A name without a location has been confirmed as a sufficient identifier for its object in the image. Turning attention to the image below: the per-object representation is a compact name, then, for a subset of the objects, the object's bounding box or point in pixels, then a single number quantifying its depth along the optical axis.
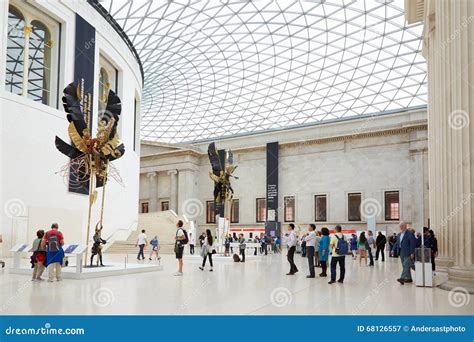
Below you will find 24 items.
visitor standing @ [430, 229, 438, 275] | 14.34
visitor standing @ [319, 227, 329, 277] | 13.81
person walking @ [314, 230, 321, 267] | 18.99
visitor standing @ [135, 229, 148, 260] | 22.77
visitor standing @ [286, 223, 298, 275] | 14.86
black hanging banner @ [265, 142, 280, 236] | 45.16
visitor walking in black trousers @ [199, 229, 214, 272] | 16.17
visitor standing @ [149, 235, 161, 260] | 23.23
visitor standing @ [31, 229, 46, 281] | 12.12
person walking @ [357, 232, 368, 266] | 20.07
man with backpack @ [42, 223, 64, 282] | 11.94
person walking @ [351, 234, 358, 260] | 26.88
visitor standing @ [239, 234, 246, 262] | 22.03
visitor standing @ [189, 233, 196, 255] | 30.36
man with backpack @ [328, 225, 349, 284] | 12.28
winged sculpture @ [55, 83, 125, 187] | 15.24
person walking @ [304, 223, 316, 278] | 13.99
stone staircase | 31.95
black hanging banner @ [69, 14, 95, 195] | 27.88
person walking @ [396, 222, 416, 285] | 12.61
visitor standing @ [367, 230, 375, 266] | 22.53
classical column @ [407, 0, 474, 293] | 9.78
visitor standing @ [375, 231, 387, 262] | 23.14
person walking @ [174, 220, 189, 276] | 14.50
